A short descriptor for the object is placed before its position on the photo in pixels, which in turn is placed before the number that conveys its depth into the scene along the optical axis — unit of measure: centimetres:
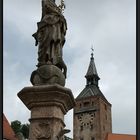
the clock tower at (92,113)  6488
